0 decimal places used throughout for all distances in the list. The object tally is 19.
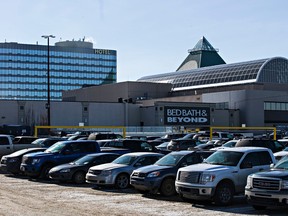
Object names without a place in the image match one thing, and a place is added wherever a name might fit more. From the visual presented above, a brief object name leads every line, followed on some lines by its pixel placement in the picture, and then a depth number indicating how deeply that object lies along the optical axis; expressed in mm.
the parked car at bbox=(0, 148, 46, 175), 26738
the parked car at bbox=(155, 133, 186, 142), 48675
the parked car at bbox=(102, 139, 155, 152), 27770
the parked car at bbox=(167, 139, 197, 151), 36656
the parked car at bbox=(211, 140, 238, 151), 31805
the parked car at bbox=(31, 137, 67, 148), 32688
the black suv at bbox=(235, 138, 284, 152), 27703
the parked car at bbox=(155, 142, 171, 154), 36812
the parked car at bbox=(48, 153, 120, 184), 22453
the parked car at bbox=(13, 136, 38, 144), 33938
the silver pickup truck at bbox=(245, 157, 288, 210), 14031
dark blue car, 18094
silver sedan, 20344
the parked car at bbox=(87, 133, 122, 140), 38562
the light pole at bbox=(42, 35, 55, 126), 51312
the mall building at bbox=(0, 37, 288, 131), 76188
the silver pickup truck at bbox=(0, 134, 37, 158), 30859
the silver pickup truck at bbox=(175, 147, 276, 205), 16031
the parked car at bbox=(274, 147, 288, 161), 23094
